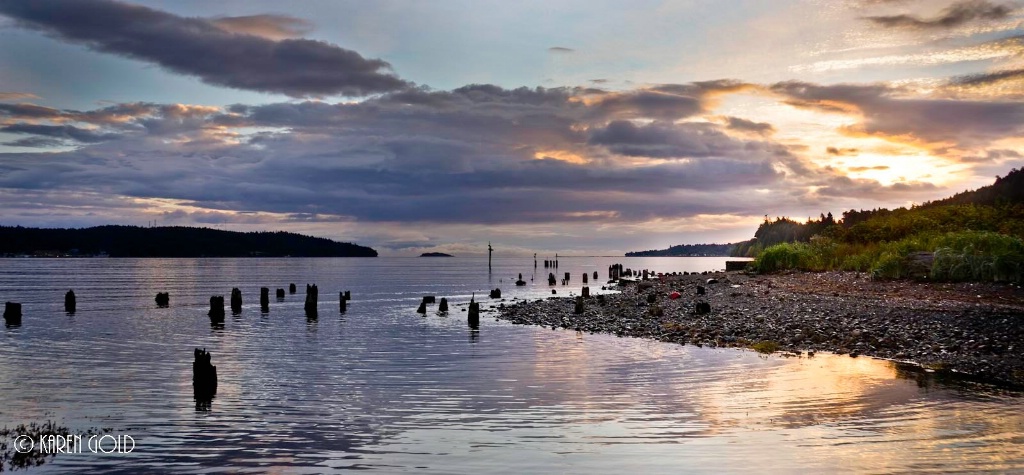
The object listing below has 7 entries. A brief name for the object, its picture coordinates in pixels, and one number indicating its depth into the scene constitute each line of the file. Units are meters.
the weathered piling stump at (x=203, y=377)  17.62
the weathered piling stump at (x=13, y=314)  38.59
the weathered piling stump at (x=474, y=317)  35.88
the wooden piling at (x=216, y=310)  40.50
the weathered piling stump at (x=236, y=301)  47.61
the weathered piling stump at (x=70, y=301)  46.34
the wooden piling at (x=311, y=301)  46.39
